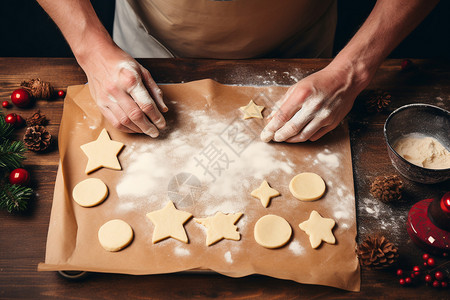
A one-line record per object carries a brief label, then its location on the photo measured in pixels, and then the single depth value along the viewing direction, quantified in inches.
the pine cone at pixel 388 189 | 45.0
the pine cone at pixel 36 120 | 52.4
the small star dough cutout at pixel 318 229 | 42.9
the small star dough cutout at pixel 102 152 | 48.8
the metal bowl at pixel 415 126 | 47.3
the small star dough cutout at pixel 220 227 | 43.3
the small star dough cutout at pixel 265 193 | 46.0
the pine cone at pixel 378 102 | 53.8
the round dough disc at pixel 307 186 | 46.1
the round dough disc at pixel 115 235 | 42.1
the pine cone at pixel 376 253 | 40.6
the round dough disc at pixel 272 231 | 42.7
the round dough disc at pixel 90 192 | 45.6
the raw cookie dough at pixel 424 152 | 47.4
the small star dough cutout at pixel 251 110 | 54.2
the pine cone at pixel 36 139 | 49.4
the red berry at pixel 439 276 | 40.4
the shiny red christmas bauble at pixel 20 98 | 53.2
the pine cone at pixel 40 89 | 54.2
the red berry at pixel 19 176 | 45.9
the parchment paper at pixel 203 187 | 41.5
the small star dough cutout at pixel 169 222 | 43.3
